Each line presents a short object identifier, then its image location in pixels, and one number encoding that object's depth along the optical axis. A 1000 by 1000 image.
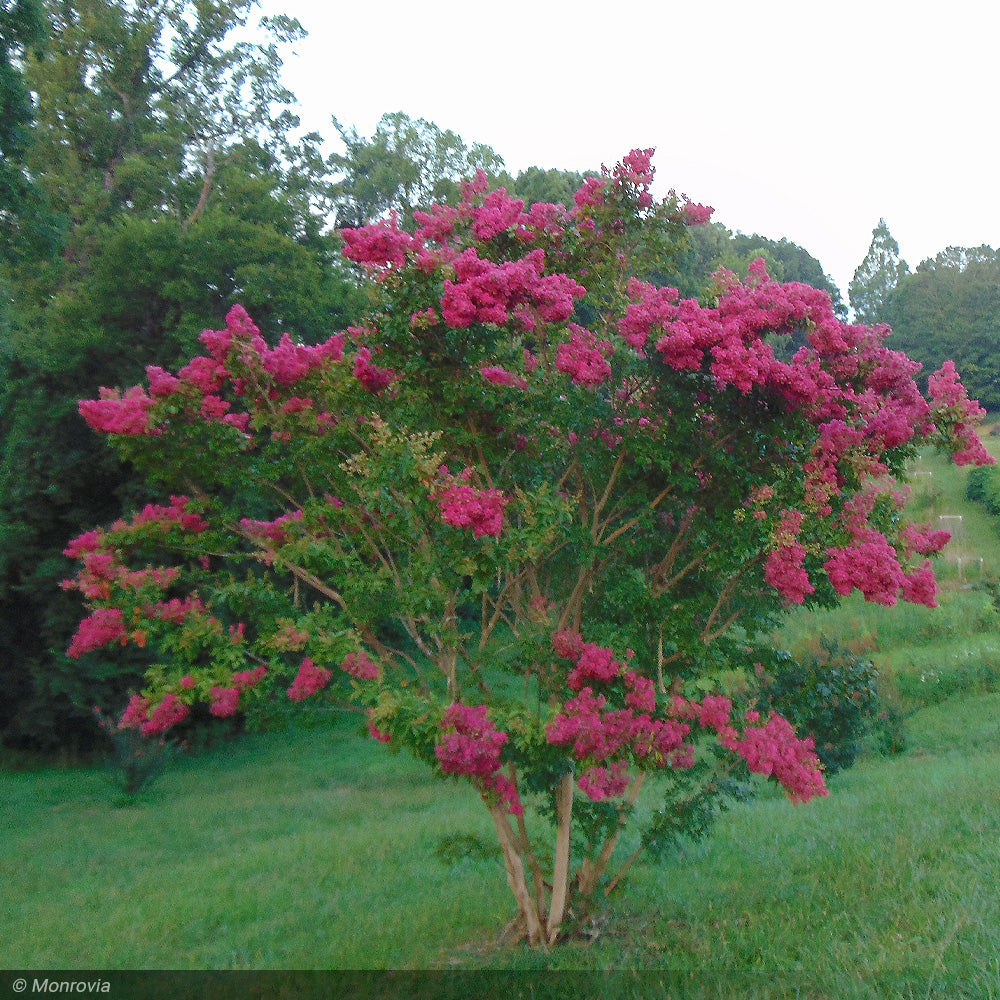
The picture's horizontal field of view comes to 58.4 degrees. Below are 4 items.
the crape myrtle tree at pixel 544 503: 4.25
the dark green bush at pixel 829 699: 5.21
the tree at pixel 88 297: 13.96
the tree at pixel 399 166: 26.19
